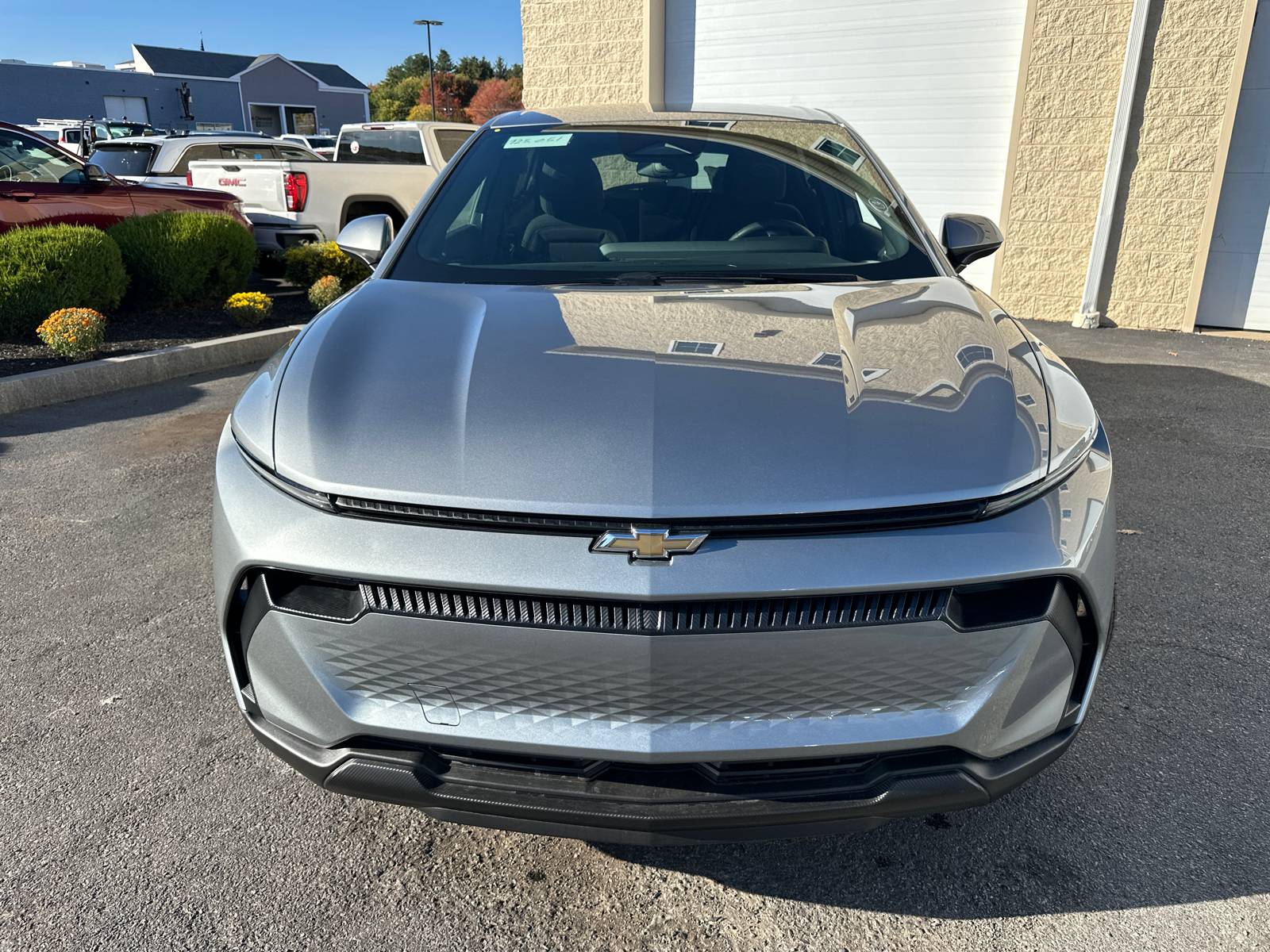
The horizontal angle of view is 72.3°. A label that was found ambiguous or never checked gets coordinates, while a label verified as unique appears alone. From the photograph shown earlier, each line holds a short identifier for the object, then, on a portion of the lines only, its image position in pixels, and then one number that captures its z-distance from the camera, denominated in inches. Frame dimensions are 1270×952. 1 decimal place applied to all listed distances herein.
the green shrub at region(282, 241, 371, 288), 337.4
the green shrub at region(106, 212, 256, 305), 299.9
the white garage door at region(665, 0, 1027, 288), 348.2
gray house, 2023.9
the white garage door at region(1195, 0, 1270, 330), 310.3
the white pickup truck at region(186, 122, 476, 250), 361.7
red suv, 296.4
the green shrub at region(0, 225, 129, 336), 255.3
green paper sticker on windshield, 123.7
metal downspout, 310.8
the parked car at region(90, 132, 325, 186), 475.8
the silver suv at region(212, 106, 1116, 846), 57.6
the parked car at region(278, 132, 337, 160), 944.3
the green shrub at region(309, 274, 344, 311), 315.9
